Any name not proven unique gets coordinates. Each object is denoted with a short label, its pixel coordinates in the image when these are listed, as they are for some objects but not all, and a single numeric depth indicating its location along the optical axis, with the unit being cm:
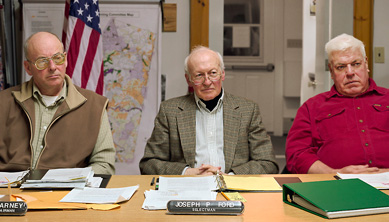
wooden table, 139
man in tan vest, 227
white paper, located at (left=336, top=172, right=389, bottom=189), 175
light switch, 346
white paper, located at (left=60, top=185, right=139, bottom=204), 155
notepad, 173
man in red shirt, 235
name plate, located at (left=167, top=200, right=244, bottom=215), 142
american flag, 305
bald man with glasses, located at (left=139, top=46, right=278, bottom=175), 238
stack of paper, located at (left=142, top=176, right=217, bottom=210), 155
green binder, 141
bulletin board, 343
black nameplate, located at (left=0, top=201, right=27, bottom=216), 142
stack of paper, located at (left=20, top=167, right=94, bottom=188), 172
